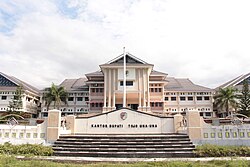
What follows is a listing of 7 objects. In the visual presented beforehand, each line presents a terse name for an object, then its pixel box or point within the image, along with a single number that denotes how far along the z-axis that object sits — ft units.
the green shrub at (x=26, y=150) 34.73
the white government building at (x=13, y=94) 128.88
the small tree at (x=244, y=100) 110.69
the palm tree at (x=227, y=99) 117.39
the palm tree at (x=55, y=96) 124.47
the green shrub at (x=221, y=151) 33.91
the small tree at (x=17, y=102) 115.94
